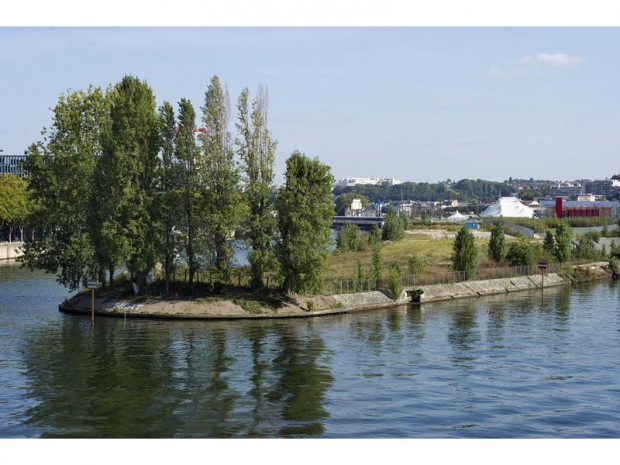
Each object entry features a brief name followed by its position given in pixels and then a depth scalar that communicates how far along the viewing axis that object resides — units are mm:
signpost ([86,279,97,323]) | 73000
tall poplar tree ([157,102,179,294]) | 81688
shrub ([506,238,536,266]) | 117875
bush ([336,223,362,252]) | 145625
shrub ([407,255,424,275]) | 100875
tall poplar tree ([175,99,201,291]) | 81688
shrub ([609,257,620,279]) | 129625
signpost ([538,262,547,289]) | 113312
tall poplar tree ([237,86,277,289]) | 83000
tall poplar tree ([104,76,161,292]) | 80688
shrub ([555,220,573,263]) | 129125
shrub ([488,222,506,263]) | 121938
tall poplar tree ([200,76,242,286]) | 80500
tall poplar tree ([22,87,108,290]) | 85188
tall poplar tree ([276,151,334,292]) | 81438
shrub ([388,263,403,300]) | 90562
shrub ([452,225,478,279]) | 105562
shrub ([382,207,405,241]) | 171875
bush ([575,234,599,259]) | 137375
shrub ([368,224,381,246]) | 151000
